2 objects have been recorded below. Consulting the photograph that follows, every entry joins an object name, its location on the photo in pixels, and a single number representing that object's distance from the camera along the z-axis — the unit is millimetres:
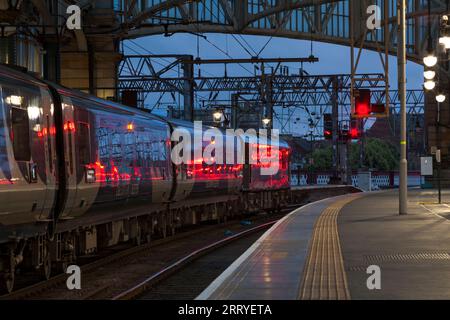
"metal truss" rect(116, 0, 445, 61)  40219
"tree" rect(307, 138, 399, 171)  93812
